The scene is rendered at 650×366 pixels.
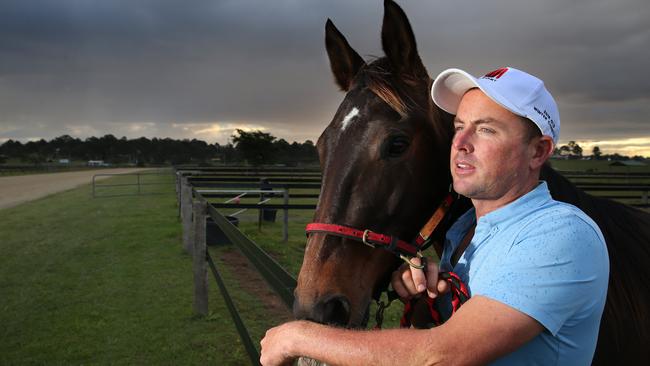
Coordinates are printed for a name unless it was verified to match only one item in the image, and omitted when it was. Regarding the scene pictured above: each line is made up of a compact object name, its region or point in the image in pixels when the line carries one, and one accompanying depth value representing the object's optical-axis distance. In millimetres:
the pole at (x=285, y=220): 10820
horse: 1756
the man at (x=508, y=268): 1028
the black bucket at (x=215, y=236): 10453
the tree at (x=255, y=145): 34688
